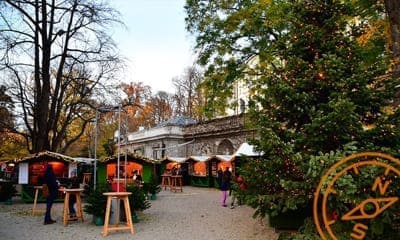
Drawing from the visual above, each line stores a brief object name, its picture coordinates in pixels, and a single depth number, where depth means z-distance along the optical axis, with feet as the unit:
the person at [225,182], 55.56
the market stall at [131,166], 72.95
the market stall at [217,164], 96.12
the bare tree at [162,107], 189.26
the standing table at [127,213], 31.59
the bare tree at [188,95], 156.35
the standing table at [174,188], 85.15
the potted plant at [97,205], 37.06
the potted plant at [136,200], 38.68
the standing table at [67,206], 37.70
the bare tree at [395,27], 27.55
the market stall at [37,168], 60.54
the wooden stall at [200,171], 103.86
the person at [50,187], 38.50
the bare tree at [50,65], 64.90
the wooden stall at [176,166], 113.80
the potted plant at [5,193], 60.90
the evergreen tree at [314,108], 22.27
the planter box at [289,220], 30.89
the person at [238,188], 25.26
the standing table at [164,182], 94.19
